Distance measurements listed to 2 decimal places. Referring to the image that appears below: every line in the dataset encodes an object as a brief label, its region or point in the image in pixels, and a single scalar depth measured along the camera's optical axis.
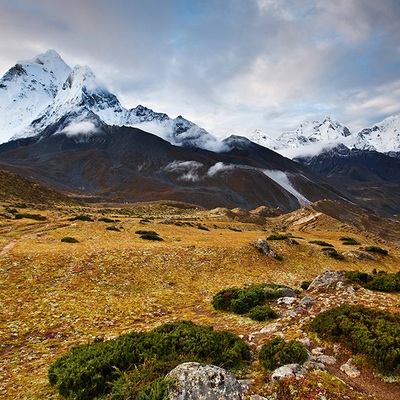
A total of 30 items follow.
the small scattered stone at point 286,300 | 14.89
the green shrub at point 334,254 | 36.88
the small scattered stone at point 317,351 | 9.72
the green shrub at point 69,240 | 31.16
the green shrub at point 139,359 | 7.84
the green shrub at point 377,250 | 42.53
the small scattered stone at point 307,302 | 13.75
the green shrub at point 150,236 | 36.22
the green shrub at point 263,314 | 13.52
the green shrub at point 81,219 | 46.38
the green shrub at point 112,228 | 40.34
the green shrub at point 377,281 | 14.95
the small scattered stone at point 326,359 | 9.21
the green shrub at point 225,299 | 16.09
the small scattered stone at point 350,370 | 8.62
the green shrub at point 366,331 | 8.55
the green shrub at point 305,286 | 20.69
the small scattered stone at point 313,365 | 8.69
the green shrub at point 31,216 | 46.03
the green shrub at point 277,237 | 40.46
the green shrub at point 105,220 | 49.12
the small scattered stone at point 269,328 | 12.00
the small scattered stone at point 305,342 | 10.24
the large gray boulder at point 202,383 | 7.06
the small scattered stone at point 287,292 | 16.75
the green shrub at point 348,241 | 56.28
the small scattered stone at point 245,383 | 7.91
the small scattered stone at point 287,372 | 8.04
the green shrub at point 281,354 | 8.96
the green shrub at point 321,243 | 45.84
